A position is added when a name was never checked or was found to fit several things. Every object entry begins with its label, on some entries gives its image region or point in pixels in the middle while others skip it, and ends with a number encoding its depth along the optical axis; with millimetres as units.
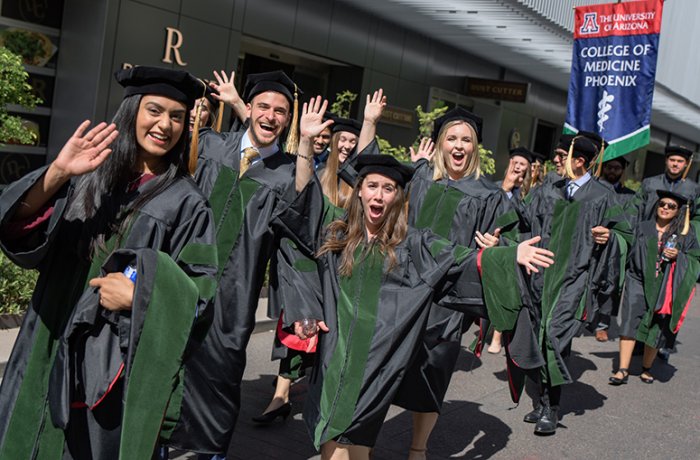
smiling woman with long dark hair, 2979
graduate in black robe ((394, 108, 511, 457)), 5754
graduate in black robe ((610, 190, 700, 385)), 9125
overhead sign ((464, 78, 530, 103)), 18469
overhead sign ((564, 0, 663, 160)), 10844
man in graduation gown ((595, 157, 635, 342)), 10875
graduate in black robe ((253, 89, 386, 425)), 4676
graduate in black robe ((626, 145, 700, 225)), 10594
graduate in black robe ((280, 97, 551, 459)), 4379
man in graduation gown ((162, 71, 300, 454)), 4781
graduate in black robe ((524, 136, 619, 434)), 7406
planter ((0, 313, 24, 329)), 7504
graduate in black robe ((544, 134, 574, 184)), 7863
